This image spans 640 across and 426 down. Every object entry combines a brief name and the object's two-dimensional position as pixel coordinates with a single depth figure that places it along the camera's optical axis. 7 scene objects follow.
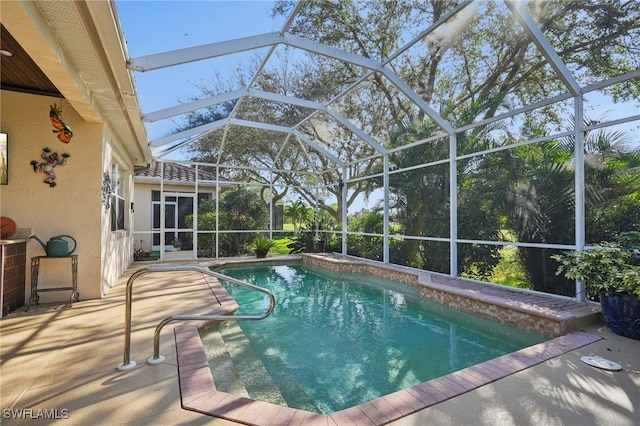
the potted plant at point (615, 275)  3.93
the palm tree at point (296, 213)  13.71
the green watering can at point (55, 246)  4.92
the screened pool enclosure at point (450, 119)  5.03
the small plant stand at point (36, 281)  4.82
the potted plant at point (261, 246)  11.96
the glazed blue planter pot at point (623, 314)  3.92
